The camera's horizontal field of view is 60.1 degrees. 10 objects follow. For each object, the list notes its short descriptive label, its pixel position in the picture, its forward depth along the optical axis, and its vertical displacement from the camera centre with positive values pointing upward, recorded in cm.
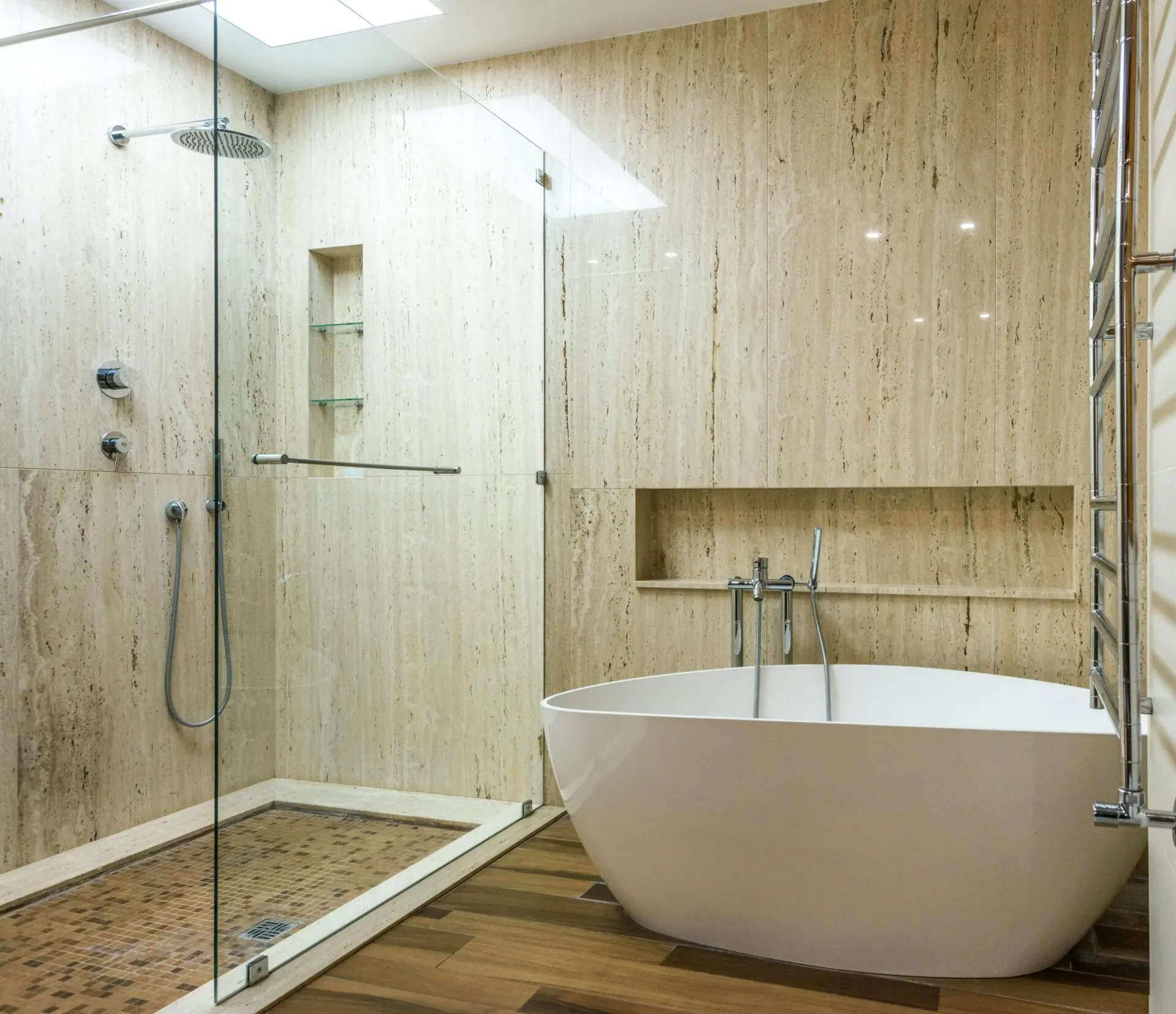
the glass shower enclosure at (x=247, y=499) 232 -2
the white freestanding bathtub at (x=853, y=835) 219 -76
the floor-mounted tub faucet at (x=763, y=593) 333 -32
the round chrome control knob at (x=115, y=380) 333 +37
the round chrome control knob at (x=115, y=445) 334 +16
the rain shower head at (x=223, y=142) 224 +80
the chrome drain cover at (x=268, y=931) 231 -101
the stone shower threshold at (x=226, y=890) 227 -109
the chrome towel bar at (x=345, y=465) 232 +7
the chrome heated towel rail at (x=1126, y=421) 113 +8
